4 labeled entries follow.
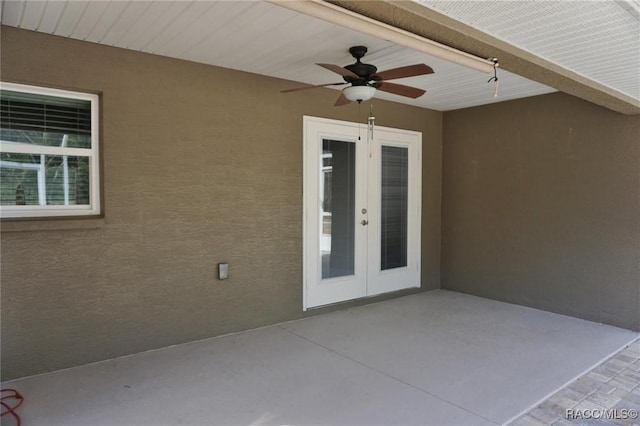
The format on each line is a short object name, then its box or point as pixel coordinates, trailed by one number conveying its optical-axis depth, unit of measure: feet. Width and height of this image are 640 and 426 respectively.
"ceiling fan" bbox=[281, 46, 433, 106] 10.29
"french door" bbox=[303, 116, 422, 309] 14.79
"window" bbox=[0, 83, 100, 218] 9.83
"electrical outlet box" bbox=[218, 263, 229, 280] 12.66
